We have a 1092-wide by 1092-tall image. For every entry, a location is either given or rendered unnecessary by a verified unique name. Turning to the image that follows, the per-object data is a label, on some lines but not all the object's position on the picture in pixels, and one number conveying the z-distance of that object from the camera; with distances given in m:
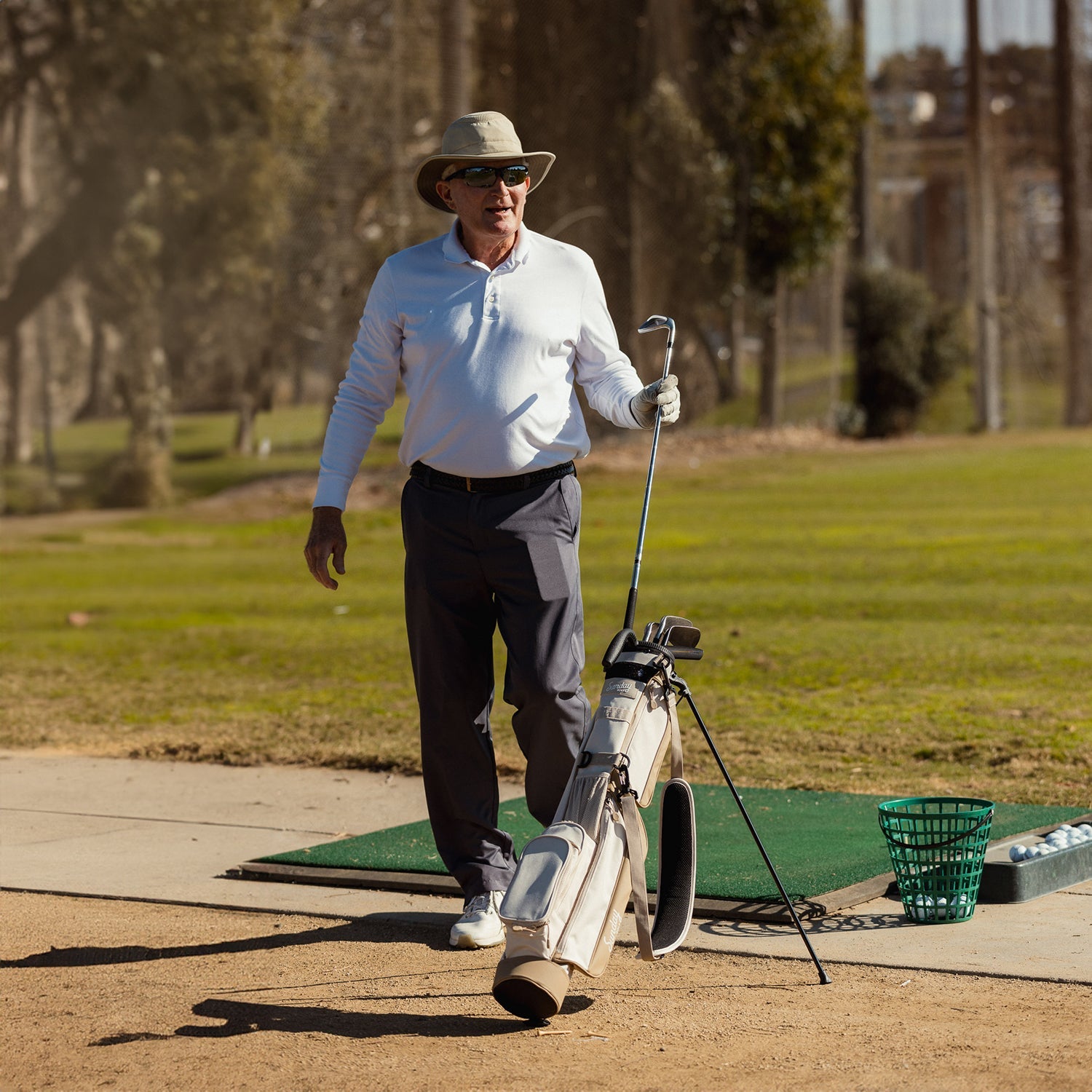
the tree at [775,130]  53.12
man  9.75
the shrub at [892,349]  59.91
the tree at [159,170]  37.62
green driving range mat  11.07
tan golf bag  8.23
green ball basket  10.02
